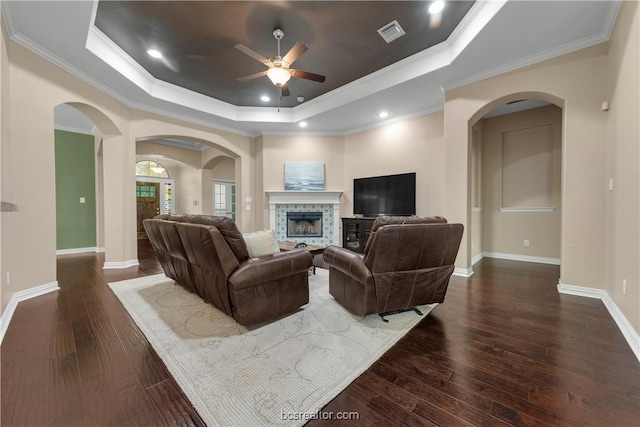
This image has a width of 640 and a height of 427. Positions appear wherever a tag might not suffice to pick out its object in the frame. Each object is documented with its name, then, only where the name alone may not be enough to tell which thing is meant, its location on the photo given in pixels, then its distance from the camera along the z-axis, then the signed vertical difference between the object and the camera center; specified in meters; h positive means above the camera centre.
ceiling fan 2.74 +1.71
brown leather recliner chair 2.10 -0.50
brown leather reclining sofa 2.03 -0.54
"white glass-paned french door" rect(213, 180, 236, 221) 8.60 +0.41
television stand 5.45 -0.52
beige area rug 1.31 -1.01
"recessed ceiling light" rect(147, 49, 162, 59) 3.44 +2.20
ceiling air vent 2.97 +2.18
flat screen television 4.97 +0.30
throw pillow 2.40 -0.33
